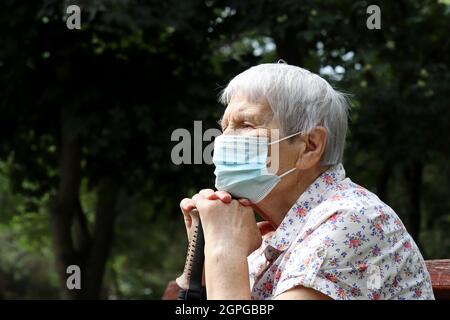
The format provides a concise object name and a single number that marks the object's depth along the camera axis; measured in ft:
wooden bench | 11.48
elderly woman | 9.12
